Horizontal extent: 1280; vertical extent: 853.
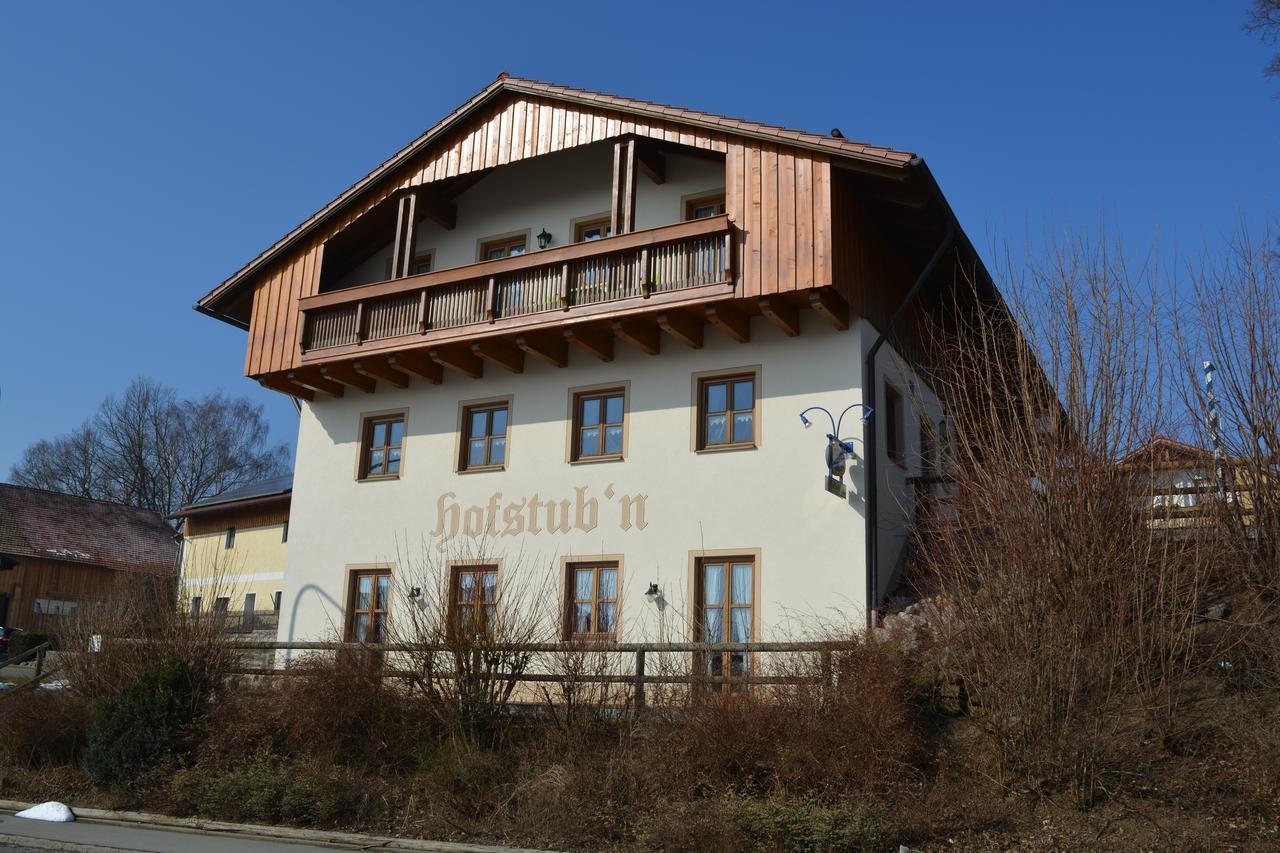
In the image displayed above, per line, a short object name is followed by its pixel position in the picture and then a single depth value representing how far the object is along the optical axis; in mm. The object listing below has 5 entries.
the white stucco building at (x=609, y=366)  16188
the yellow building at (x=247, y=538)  33625
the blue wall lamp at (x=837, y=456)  15742
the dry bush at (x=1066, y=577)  10695
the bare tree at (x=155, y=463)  57281
